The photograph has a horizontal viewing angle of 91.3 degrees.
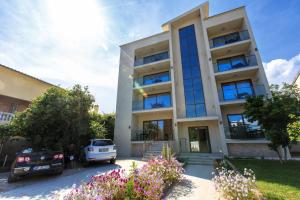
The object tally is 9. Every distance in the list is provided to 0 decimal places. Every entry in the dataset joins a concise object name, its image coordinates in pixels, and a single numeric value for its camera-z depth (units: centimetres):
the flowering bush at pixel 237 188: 374
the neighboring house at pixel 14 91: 1403
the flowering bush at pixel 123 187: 323
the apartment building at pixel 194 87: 1329
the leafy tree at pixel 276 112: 866
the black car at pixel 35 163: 648
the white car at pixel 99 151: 977
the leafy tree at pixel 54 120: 985
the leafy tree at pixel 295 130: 610
